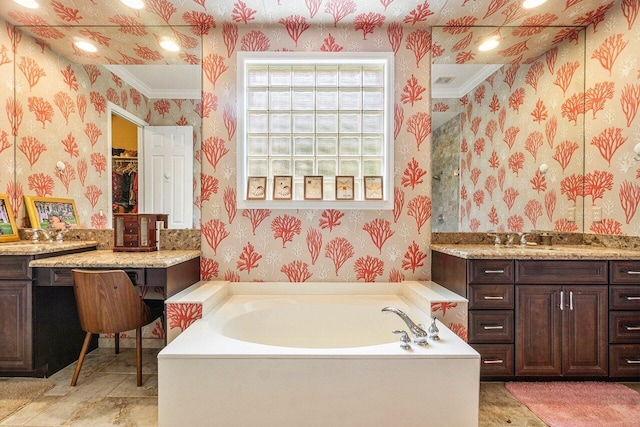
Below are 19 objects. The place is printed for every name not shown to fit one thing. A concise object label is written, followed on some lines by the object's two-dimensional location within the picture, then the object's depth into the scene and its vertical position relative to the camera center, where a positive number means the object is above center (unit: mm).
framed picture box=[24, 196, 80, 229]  2537 -8
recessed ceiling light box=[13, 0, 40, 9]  2192 +1418
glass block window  2541 +707
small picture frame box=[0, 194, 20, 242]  2385 -85
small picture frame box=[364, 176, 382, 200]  2502 +193
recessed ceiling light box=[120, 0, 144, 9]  2166 +1406
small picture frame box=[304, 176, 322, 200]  2498 +191
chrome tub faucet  1561 -586
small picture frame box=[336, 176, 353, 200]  2498 +192
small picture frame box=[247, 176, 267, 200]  2492 +185
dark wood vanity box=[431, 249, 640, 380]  1989 -632
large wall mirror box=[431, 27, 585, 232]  2520 +611
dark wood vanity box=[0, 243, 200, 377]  1969 -495
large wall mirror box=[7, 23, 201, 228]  2477 +849
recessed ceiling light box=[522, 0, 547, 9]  2188 +1431
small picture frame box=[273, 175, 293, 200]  2498 +195
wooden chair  1893 -549
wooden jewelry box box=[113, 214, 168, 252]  2334 -150
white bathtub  1424 -774
